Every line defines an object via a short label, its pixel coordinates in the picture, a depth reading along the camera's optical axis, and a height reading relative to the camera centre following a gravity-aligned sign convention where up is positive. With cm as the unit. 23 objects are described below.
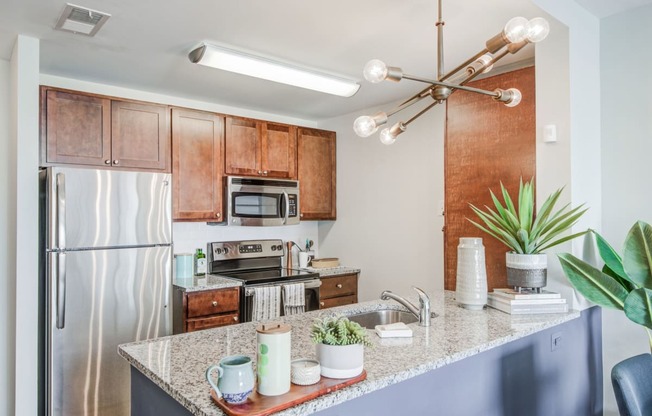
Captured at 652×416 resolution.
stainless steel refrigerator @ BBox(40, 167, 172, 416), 251 -44
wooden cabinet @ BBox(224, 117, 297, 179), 370 +54
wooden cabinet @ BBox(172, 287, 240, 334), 307 -73
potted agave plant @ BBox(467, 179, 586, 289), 215 -14
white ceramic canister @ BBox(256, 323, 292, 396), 111 -39
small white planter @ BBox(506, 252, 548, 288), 215 -31
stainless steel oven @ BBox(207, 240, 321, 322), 334 -55
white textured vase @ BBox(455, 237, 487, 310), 216 -34
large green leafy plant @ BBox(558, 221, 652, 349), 184 -32
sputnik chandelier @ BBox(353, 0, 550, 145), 142 +50
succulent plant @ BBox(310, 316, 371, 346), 124 -36
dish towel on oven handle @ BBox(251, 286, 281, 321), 334 -74
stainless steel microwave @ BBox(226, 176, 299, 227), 365 +7
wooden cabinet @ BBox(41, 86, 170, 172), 285 +55
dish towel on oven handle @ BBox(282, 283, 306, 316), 352 -74
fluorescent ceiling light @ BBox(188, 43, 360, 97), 257 +90
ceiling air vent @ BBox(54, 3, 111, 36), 212 +97
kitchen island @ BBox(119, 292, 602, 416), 128 -56
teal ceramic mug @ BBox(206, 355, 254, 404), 104 -42
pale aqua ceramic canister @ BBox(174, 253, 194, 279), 345 -45
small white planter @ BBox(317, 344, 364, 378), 122 -43
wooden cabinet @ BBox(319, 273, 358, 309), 387 -75
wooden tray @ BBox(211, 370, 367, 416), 103 -48
